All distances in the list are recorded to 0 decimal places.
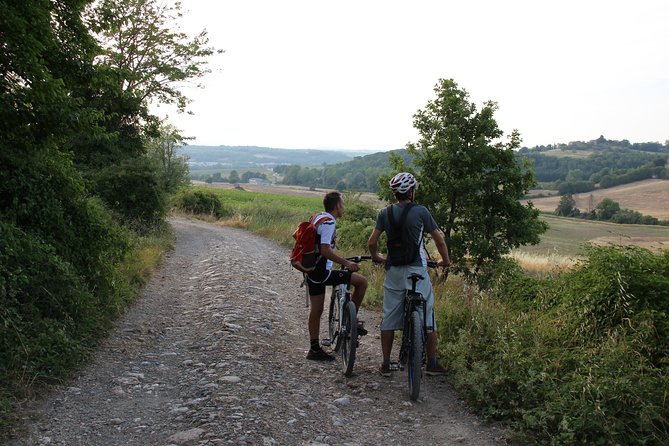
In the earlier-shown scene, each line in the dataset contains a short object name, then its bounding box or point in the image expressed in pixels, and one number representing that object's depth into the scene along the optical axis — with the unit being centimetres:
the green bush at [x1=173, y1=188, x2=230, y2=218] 3925
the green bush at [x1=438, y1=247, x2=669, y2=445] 449
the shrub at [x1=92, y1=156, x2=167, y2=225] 1944
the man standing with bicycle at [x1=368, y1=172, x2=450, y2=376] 562
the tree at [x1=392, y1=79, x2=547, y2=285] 1235
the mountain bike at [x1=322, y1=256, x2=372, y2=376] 605
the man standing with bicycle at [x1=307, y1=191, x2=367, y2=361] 605
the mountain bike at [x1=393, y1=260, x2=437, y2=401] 541
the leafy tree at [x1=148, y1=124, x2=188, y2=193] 3775
